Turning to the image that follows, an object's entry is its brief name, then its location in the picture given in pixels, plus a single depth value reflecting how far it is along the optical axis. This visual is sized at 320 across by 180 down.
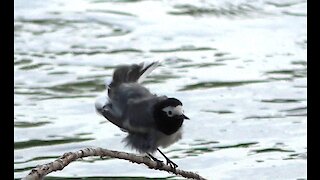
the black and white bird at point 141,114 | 8.70
